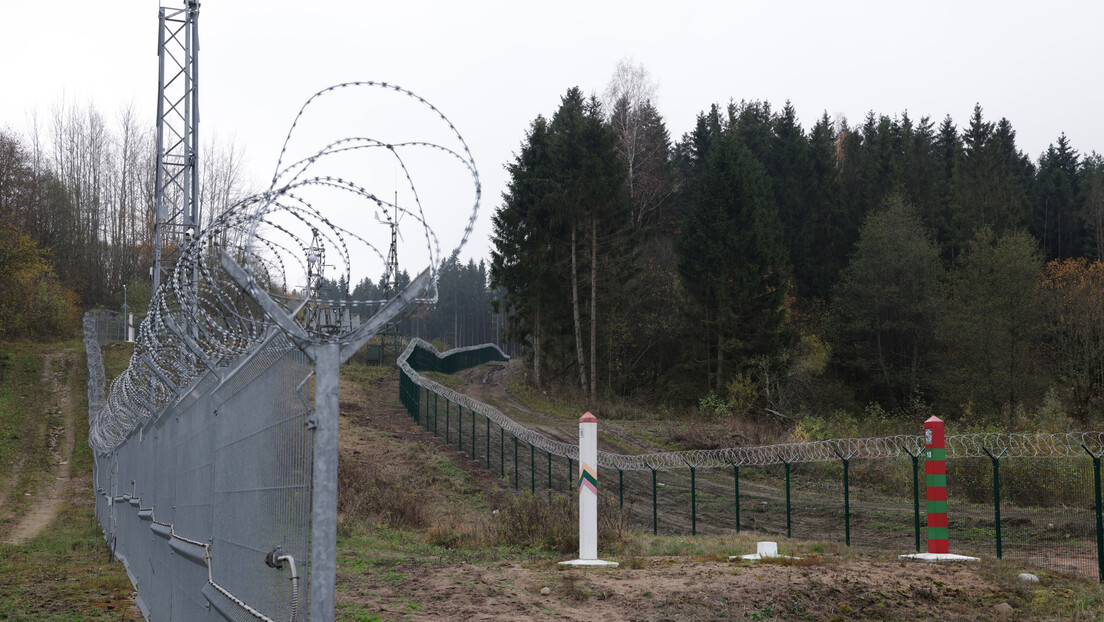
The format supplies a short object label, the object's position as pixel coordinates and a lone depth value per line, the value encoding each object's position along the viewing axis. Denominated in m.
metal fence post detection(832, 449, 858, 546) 15.74
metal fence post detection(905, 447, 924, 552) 14.53
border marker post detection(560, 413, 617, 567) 13.14
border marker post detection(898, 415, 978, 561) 12.77
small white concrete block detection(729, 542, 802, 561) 12.58
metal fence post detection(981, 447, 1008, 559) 13.20
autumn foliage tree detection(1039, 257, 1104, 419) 44.38
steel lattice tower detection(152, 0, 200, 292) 29.31
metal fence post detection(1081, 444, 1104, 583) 11.49
